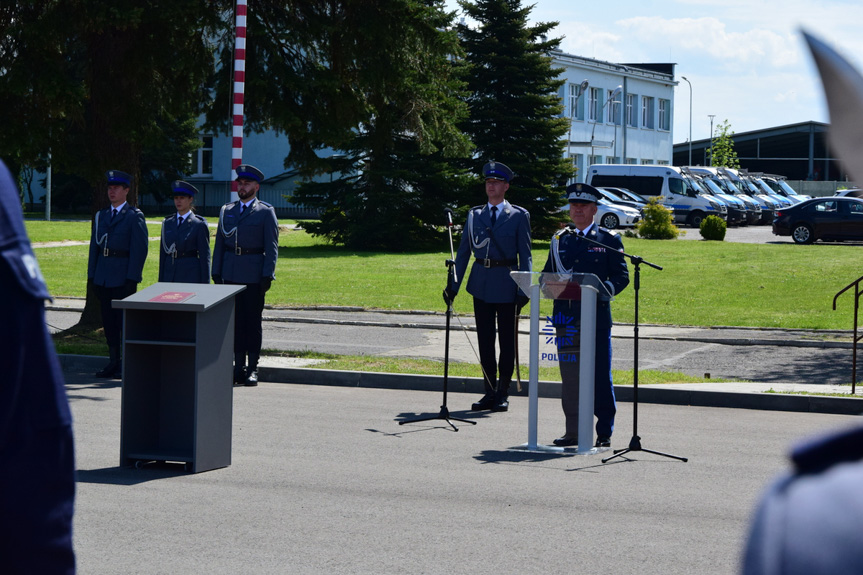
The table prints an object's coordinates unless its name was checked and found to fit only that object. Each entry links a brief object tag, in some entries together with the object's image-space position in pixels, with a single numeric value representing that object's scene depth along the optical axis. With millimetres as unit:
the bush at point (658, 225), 39062
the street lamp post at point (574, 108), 66938
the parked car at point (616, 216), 45875
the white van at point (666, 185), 49469
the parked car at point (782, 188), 61256
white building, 71688
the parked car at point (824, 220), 37844
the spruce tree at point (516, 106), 38219
